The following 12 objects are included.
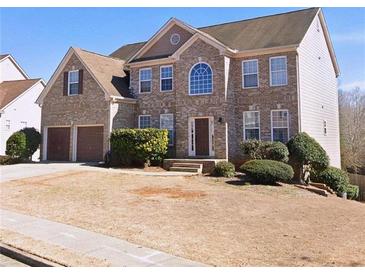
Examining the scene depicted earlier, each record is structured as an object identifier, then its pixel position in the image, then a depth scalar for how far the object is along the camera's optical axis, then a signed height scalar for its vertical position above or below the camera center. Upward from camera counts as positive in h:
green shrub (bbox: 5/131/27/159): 23.80 +0.49
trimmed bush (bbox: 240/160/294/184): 15.52 -0.76
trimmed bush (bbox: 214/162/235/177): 17.34 -0.80
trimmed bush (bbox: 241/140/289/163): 17.45 +0.19
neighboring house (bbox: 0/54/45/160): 29.69 +4.26
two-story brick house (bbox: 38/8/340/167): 19.84 +3.92
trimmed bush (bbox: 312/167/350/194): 18.73 -1.33
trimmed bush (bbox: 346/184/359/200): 20.38 -2.22
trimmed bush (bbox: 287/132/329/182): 17.92 +0.04
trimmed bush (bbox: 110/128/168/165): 20.06 +0.50
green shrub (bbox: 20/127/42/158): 24.42 +0.92
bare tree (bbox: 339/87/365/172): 35.19 +2.88
